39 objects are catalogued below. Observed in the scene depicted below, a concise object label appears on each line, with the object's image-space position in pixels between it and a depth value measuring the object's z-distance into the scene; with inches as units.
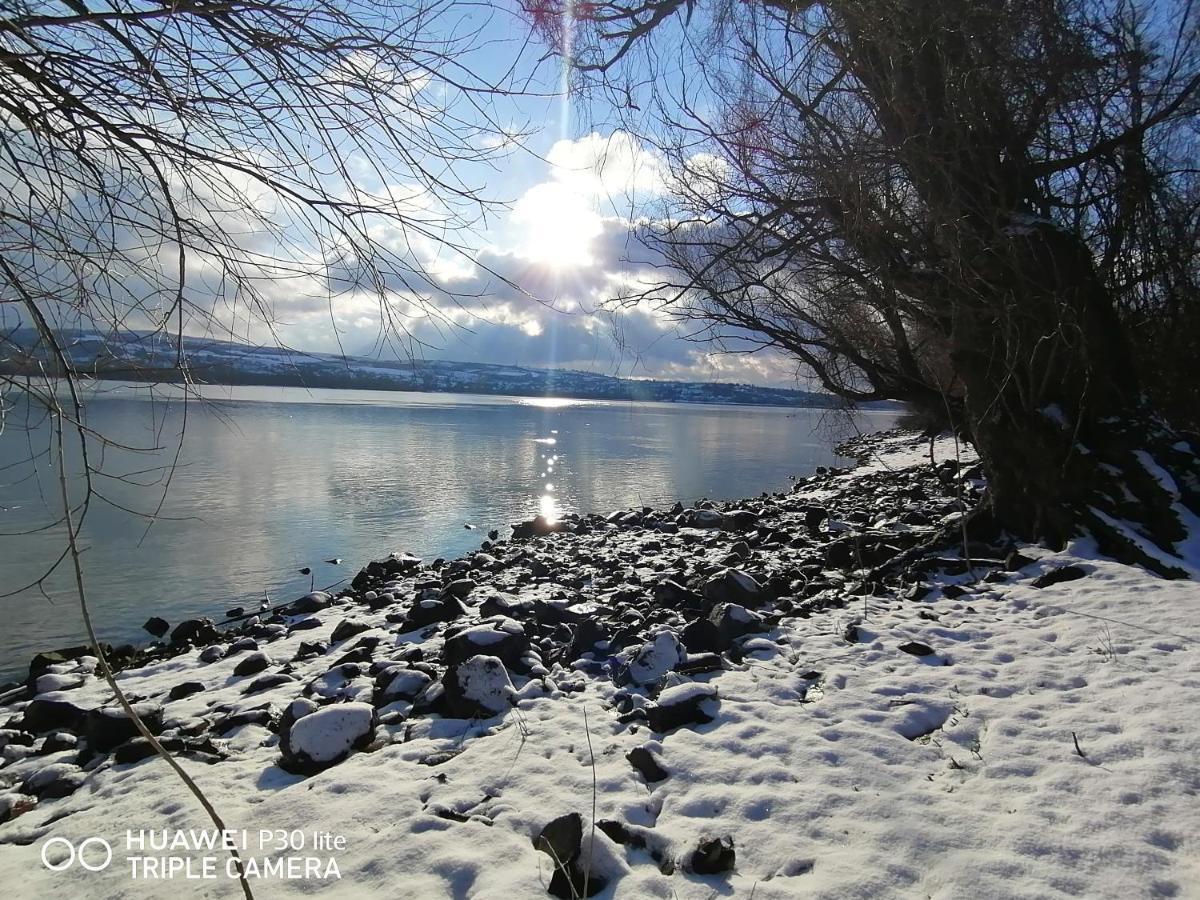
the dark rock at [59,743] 149.3
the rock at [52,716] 165.9
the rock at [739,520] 411.5
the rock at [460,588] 264.1
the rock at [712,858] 87.3
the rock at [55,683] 197.9
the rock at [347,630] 227.9
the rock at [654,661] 152.9
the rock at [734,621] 175.6
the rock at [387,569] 336.2
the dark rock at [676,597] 219.9
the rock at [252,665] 197.8
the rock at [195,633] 252.1
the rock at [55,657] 218.1
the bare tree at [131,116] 66.4
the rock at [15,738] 154.7
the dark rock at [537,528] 470.0
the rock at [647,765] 110.7
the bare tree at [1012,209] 191.2
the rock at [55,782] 128.8
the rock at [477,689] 143.7
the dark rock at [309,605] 287.7
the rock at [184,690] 185.2
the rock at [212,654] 221.5
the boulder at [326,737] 126.5
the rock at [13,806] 121.6
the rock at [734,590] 204.5
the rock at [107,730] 145.1
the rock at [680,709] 129.0
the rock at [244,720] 151.3
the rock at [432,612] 228.5
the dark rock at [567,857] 85.0
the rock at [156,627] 266.4
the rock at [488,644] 167.5
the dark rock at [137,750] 136.9
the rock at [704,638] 169.8
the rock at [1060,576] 192.2
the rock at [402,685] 156.9
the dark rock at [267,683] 179.9
